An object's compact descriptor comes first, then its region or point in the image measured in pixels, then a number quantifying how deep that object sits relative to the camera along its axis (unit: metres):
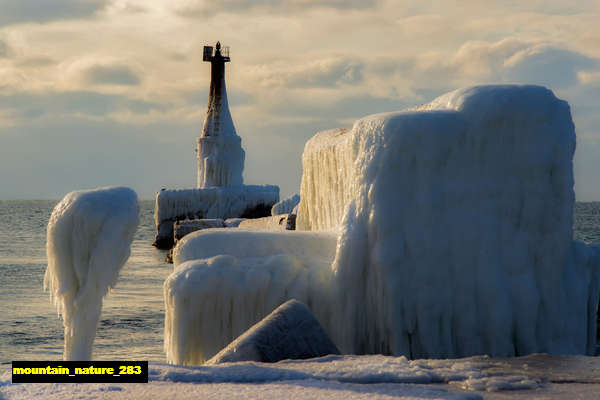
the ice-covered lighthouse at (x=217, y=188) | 81.12
